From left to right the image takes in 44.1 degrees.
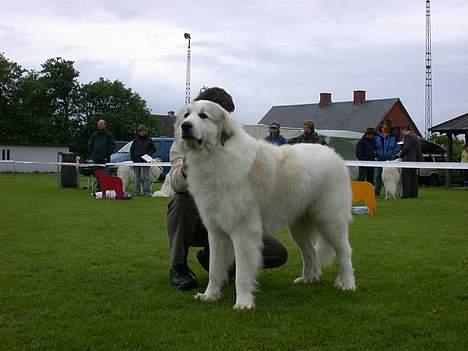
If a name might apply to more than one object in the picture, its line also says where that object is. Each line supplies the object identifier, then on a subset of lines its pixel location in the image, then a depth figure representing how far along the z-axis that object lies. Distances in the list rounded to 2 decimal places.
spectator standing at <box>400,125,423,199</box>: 14.55
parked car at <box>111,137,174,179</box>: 20.86
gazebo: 23.33
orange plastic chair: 10.55
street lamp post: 31.21
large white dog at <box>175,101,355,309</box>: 4.06
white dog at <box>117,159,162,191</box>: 16.17
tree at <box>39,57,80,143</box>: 52.66
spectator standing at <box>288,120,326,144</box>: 11.48
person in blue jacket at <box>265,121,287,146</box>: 11.78
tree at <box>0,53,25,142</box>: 51.11
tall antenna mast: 36.89
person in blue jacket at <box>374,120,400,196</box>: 15.09
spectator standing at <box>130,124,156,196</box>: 15.63
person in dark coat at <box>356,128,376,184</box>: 15.39
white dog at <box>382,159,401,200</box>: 14.95
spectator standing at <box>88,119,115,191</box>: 15.85
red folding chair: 13.89
